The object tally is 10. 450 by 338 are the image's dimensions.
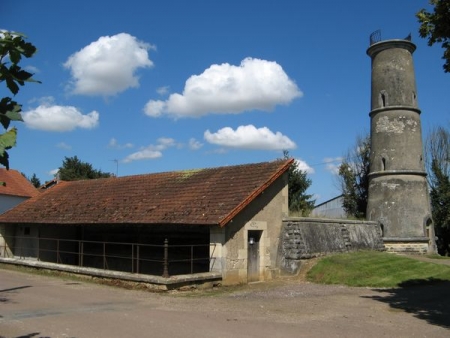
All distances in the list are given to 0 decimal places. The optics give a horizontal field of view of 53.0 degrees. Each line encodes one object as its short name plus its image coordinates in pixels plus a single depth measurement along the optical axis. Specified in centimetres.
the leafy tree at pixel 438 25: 997
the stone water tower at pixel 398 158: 2706
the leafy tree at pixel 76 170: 5019
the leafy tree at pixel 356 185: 3700
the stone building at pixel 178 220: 1569
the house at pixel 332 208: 3897
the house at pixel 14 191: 3728
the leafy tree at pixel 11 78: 312
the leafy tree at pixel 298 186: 3494
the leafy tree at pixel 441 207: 3244
